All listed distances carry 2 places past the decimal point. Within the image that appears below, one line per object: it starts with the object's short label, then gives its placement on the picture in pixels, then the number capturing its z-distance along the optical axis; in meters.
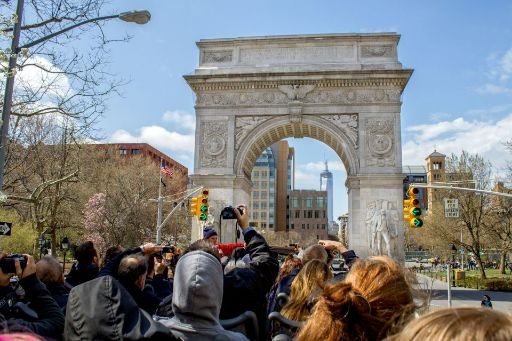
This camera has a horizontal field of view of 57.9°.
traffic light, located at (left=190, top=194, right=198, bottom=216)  22.63
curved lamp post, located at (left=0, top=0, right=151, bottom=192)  8.48
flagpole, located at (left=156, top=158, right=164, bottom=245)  24.84
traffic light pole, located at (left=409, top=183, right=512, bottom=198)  15.98
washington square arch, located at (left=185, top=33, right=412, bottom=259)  27.91
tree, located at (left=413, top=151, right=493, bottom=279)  34.97
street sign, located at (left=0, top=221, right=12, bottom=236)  7.34
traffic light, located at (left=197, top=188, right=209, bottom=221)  21.22
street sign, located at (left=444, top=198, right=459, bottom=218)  25.16
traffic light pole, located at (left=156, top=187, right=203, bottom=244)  23.42
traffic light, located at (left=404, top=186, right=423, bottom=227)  17.16
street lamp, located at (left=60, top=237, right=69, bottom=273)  25.96
